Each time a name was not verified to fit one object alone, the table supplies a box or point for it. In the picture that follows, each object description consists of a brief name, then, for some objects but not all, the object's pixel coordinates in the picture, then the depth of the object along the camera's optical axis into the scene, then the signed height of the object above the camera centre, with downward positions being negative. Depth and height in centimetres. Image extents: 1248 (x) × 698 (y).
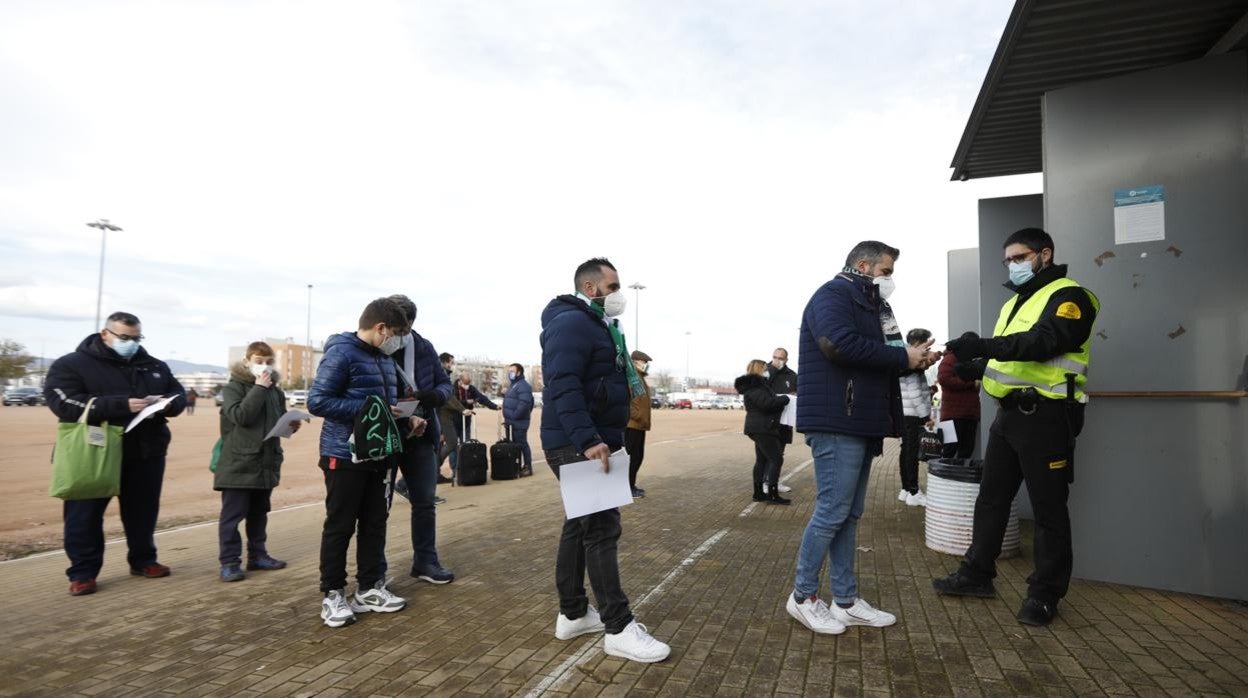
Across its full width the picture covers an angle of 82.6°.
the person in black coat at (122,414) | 492 -31
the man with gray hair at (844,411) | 374 -14
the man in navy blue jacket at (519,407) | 1145 -47
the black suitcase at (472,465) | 1046 -130
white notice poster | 461 +114
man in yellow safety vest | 389 -6
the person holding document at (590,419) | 347 -20
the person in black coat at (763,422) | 816 -45
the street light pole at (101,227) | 4572 +932
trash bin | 550 -96
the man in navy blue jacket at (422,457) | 489 -56
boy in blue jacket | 413 -54
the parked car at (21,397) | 5209 -206
